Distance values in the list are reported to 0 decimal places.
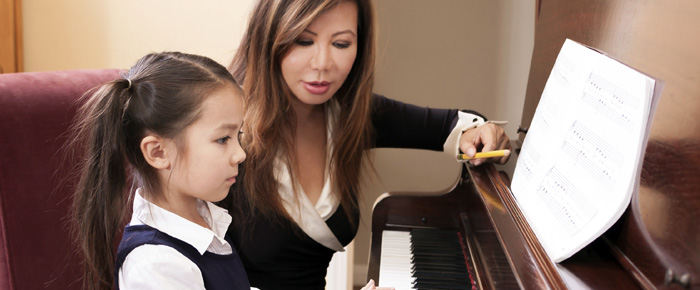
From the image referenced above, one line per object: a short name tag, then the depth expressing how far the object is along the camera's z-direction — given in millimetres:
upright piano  807
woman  1365
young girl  993
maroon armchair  1202
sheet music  765
